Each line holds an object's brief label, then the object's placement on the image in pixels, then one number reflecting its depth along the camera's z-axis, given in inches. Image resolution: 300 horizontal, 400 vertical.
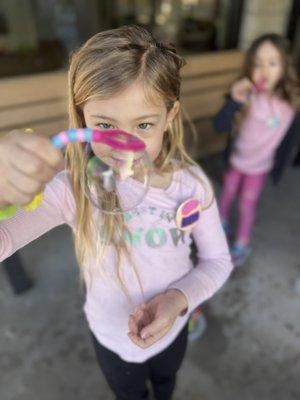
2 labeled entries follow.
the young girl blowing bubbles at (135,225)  28.7
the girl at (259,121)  76.8
